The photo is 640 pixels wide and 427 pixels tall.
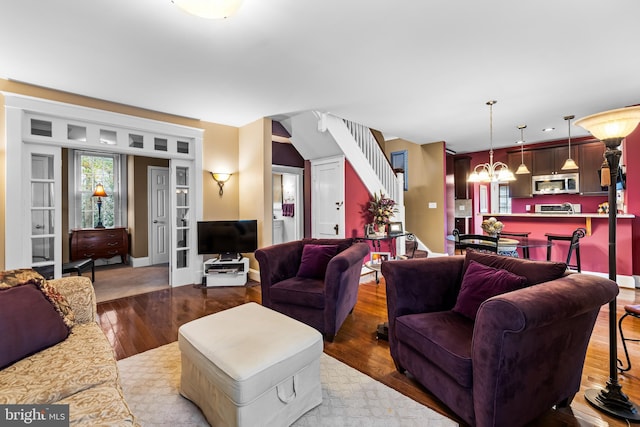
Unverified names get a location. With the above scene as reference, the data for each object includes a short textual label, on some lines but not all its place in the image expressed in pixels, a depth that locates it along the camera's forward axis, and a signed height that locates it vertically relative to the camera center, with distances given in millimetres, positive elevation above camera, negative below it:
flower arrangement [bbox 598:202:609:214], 4816 +27
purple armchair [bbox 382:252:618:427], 1307 -697
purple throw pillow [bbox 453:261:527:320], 1747 -461
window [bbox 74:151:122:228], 5855 +611
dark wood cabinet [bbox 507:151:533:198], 6559 +754
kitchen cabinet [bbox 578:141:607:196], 5707 +854
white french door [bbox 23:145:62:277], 3328 +115
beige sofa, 1066 -699
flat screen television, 4398 -335
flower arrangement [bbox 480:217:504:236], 3768 -206
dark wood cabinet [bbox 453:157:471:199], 7512 +930
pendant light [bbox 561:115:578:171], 4426 +699
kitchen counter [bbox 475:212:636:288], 4195 -361
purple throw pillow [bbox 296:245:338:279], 2965 -484
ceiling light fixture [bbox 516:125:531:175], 4576 +1362
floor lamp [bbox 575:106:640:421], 1654 -25
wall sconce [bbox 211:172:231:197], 4621 +580
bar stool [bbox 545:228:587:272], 3557 -395
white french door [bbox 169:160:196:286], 4422 -105
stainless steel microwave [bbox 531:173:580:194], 6000 +570
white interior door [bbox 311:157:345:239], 4969 +273
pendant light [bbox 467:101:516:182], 4164 +503
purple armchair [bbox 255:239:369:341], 2510 -670
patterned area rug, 1621 -1137
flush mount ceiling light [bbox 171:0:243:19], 1667 +1205
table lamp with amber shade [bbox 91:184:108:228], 5801 +418
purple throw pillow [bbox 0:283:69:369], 1359 -534
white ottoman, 1367 -771
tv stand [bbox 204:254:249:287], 4352 -855
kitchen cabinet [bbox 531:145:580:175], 6027 +1091
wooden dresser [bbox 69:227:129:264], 5512 -523
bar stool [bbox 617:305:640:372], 1874 -656
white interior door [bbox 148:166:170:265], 6203 +5
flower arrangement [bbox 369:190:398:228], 5039 +44
